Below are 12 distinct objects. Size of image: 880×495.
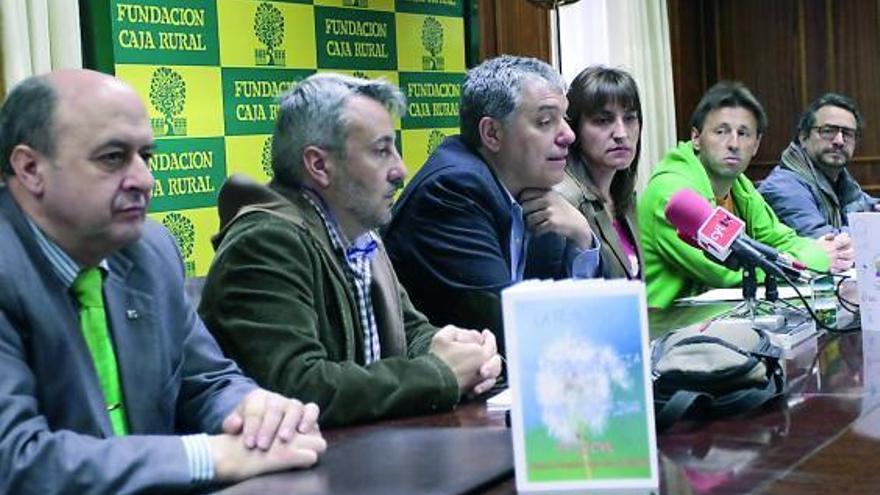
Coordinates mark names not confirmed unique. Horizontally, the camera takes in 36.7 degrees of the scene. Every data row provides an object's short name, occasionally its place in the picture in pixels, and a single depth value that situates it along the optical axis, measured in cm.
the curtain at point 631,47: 634
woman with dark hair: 349
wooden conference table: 147
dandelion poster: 125
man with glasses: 502
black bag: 181
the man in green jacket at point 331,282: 202
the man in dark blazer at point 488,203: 275
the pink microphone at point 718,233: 259
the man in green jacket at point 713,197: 375
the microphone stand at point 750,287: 264
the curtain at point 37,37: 326
